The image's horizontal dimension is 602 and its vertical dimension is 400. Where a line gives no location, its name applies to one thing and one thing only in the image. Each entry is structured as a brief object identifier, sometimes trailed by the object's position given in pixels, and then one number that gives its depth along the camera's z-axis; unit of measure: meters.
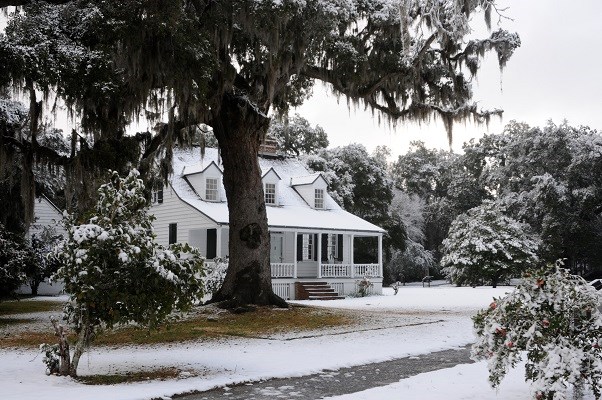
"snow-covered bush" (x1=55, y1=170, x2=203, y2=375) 8.56
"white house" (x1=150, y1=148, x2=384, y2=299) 28.94
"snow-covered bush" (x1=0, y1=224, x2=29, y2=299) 17.34
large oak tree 12.98
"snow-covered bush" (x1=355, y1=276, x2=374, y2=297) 31.16
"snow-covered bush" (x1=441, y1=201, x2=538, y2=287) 38.88
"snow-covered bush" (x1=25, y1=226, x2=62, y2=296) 19.59
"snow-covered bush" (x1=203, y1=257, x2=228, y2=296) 23.91
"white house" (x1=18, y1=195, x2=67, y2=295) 32.62
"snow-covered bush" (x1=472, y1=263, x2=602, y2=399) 6.18
